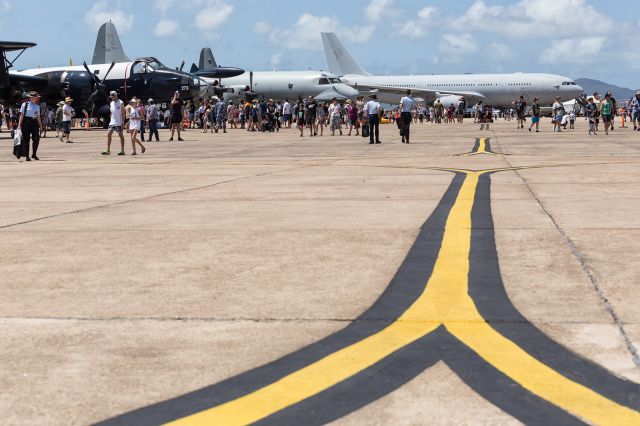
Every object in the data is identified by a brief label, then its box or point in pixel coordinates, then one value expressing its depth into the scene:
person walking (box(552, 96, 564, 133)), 40.53
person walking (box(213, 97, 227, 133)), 46.59
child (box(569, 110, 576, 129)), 47.55
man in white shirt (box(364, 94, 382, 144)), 29.41
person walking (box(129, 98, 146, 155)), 24.28
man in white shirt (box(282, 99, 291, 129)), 49.95
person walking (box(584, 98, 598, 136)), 36.19
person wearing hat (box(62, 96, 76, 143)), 34.12
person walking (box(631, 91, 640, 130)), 40.34
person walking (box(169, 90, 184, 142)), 32.61
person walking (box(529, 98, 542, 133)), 41.49
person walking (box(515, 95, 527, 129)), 46.66
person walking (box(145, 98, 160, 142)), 33.88
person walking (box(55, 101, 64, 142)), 36.06
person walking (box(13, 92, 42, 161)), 21.25
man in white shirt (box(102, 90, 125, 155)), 24.02
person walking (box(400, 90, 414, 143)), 29.56
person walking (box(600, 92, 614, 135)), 36.57
